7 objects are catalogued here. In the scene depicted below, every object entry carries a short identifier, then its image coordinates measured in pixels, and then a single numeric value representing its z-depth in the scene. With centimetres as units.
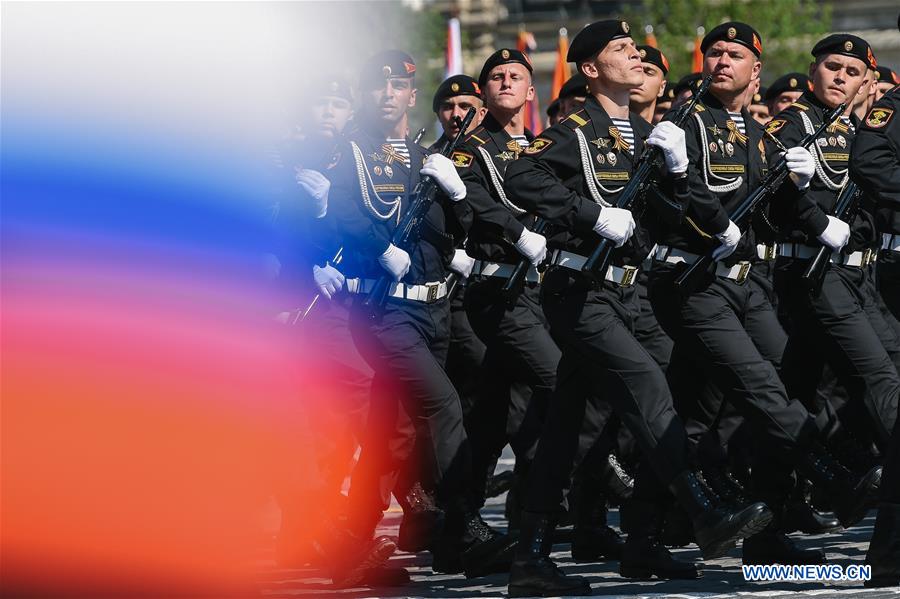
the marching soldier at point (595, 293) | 1216
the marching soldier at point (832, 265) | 1412
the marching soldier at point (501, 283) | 1487
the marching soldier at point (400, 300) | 1352
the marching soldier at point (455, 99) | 1798
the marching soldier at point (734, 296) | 1289
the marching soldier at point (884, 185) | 1152
